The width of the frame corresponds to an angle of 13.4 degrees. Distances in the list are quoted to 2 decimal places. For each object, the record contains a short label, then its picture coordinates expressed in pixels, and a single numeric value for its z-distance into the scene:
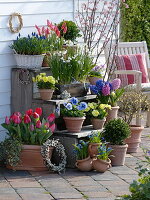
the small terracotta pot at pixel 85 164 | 6.07
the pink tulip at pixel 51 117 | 6.12
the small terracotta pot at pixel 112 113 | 6.79
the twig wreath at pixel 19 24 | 6.55
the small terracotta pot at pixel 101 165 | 6.04
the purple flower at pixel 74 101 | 6.29
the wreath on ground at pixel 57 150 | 6.02
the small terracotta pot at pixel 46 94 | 6.32
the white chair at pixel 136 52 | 7.72
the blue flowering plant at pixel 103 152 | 6.06
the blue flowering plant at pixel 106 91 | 6.61
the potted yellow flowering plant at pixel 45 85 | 6.29
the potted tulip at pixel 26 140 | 5.99
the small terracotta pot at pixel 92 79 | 6.91
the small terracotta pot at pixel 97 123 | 6.48
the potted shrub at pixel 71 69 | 6.45
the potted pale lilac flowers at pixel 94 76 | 6.92
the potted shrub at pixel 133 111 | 6.80
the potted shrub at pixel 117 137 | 6.27
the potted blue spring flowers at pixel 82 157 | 6.07
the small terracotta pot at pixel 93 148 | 6.15
